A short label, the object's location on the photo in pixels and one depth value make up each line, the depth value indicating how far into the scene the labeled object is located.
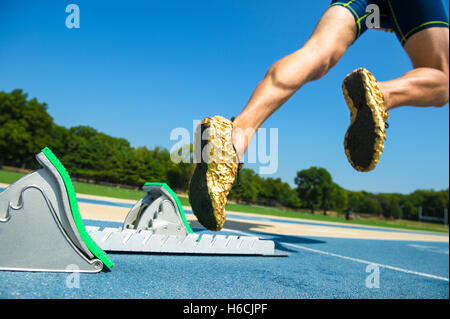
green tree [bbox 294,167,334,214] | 49.22
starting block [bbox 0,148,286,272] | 1.15
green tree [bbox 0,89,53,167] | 27.08
